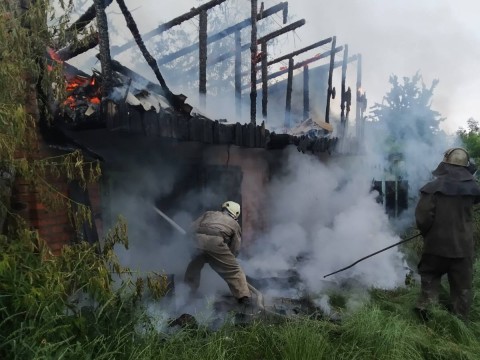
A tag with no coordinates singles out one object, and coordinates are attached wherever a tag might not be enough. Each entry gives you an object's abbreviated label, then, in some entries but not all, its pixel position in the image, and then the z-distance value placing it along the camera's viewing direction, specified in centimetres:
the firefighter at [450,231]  535
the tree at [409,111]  1433
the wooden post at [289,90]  1069
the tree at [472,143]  1118
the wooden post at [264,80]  892
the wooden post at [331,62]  1125
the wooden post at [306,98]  1247
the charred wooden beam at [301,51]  1073
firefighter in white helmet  526
